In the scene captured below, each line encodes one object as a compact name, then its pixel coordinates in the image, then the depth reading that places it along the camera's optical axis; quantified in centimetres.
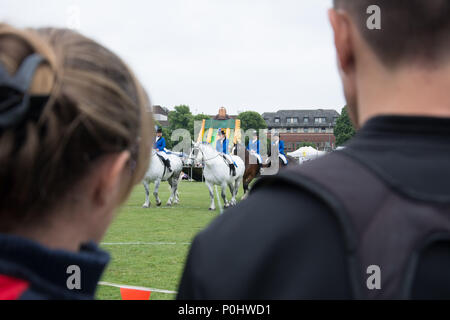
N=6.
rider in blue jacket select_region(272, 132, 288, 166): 2130
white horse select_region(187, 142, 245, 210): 1708
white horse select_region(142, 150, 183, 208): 1759
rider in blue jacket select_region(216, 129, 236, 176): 2022
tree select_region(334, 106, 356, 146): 9050
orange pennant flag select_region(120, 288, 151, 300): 370
